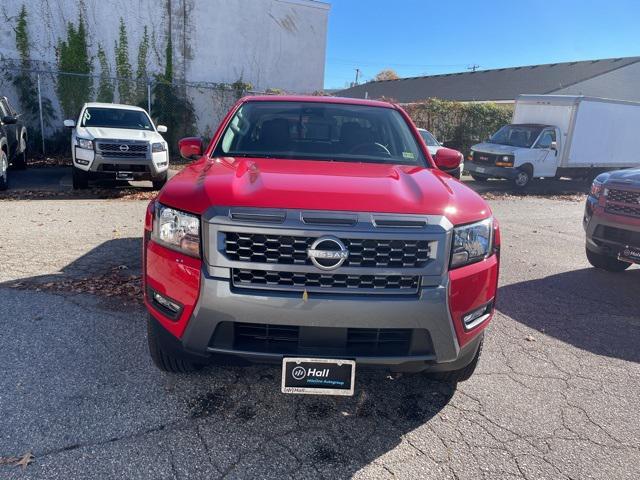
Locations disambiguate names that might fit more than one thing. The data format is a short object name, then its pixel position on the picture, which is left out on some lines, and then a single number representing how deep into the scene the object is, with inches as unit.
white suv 364.8
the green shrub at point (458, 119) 790.5
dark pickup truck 207.2
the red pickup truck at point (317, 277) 93.0
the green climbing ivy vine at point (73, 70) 629.9
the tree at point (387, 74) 2918.3
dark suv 372.5
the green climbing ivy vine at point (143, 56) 687.1
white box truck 585.3
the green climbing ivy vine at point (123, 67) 664.4
